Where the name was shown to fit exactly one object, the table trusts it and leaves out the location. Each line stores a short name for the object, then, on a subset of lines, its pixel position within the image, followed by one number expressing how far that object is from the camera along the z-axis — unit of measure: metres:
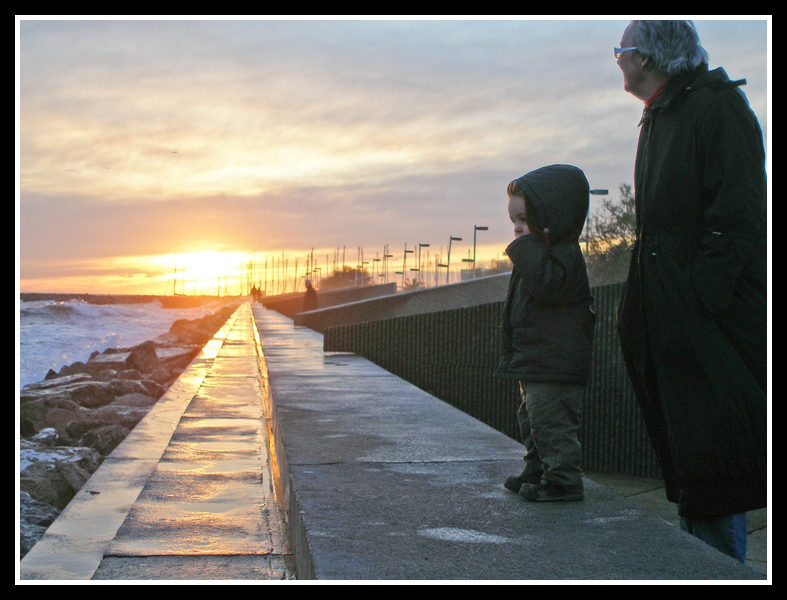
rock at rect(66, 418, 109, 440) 7.44
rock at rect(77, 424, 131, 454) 6.76
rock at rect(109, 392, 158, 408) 9.32
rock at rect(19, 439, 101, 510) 4.91
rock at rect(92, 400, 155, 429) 7.96
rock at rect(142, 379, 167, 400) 10.90
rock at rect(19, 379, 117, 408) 10.29
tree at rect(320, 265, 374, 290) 102.37
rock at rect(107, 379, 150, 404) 10.52
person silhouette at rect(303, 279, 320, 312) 20.88
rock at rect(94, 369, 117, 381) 14.14
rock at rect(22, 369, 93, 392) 13.51
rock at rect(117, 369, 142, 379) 13.60
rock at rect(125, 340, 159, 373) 15.23
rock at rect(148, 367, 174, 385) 13.69
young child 2.27
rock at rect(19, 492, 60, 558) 4.08
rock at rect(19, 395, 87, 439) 8.21
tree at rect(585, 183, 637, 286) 29.83
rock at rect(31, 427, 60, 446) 7.26
